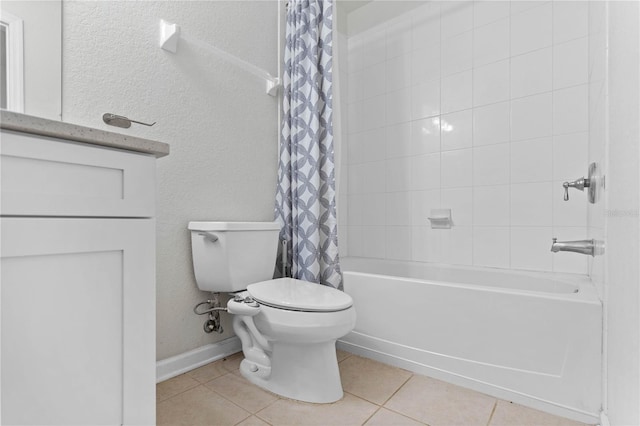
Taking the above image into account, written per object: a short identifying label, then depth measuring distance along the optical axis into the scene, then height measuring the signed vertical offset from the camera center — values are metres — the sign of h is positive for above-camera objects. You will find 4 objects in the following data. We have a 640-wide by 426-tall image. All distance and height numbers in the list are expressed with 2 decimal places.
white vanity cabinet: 0.56 -0.12
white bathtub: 1.17 -0.52
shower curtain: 1.75 +0.27
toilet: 1.22 -0.39
